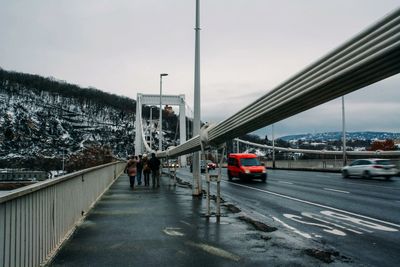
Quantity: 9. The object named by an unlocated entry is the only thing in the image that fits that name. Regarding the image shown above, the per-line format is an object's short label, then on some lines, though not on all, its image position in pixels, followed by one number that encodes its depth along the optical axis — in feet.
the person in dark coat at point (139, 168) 78.25
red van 92.12
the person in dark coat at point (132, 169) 68.64
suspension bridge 15.24
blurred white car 96.37
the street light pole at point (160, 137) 145.94
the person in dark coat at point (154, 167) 70.74
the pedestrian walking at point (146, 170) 75.53
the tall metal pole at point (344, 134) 136.26
